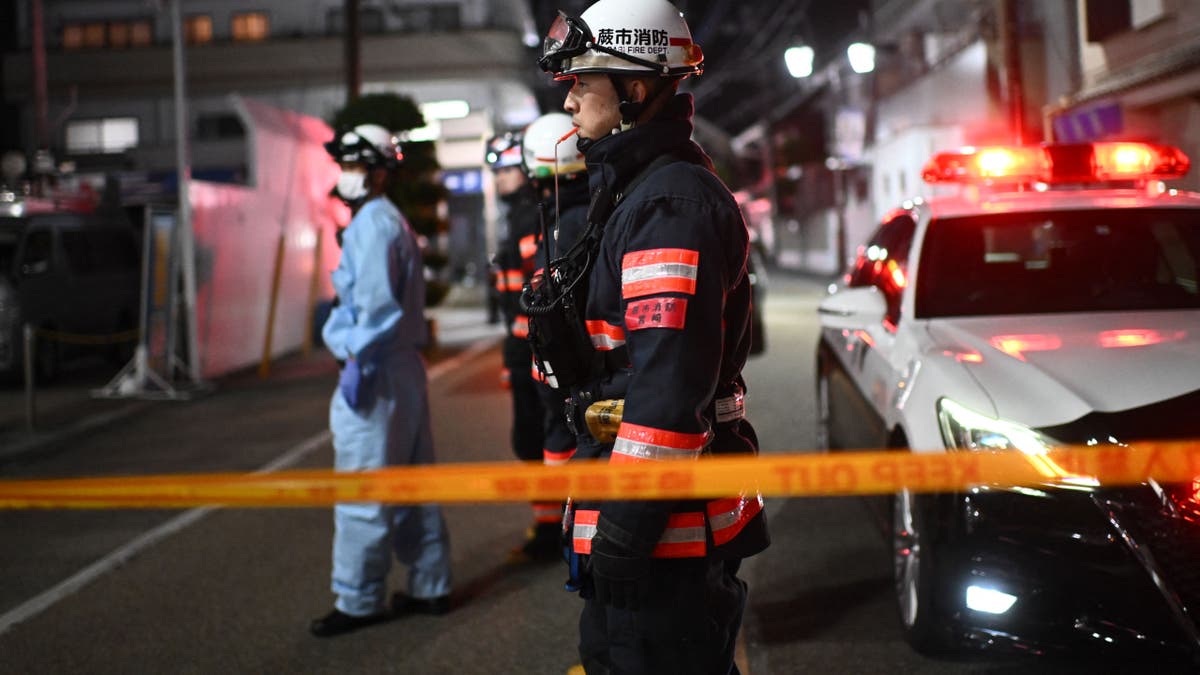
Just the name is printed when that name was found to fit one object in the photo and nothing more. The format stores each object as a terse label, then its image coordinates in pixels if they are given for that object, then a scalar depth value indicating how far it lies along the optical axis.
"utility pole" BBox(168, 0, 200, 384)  14.14
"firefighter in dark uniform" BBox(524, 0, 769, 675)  2.35
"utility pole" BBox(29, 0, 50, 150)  23.09
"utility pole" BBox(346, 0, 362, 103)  20.23
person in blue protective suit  4.81
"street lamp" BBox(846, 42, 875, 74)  17.02
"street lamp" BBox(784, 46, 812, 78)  17.31
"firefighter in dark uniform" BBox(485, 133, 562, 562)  5.87
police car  3.46
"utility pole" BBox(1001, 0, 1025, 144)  14.59
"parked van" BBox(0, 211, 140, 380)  14.90
